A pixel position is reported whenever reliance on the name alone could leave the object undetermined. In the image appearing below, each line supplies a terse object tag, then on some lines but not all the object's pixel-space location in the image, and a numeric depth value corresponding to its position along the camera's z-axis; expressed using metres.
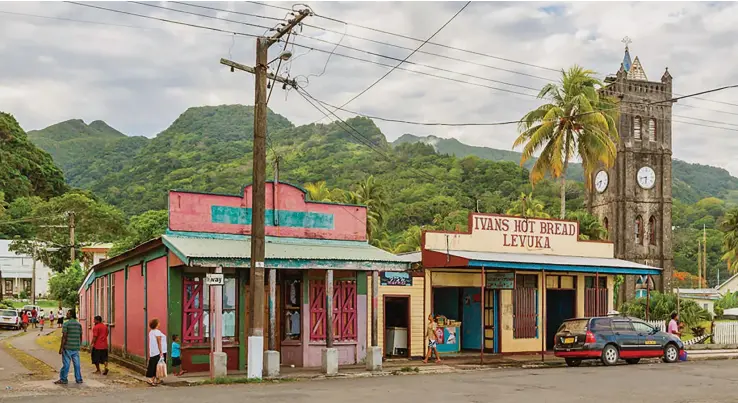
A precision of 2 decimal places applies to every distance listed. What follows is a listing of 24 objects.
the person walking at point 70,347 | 18.12
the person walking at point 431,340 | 24.32
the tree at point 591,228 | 49.97
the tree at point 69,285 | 54.41
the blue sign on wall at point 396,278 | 25.17
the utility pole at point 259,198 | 18.84
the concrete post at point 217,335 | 18.66
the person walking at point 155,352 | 18.16
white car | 50.06
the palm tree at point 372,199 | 62.07
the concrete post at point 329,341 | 20.25
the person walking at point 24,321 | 52.03
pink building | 20.06
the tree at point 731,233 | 75.69
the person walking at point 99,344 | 20.48
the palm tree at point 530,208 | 59.03
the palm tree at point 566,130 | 44.12
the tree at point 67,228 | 68.94
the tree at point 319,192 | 56.83
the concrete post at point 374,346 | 21.31
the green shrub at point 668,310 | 37.34
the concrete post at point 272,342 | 19.33
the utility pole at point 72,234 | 50.81
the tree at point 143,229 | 60.62
